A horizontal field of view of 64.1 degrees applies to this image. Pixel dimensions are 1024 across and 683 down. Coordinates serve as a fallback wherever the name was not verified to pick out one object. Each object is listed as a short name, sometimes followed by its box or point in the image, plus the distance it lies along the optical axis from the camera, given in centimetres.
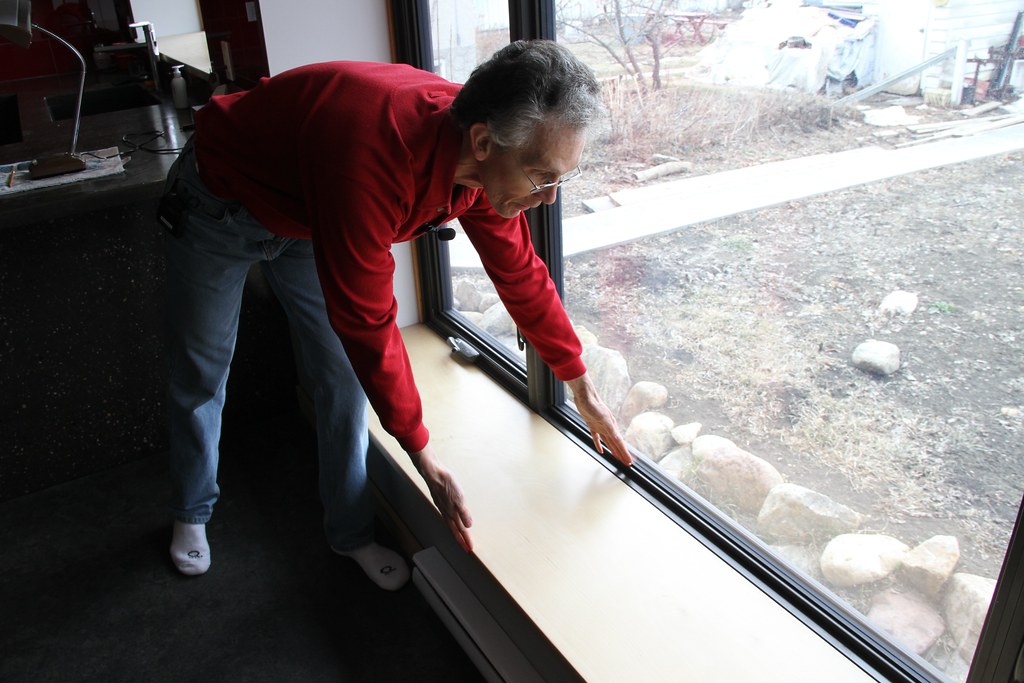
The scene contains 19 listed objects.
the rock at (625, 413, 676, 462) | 172
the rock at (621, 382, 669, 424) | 171
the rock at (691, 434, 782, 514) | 149
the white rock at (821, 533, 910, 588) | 126
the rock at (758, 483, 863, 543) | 134
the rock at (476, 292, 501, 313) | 227
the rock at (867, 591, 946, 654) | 121
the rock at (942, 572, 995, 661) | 114
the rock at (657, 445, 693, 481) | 166
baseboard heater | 153
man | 112
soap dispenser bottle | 293
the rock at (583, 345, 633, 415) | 181
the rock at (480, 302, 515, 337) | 221
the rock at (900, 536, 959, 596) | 117
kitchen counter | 187
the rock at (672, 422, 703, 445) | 163
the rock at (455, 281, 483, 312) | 235
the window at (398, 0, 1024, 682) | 107
